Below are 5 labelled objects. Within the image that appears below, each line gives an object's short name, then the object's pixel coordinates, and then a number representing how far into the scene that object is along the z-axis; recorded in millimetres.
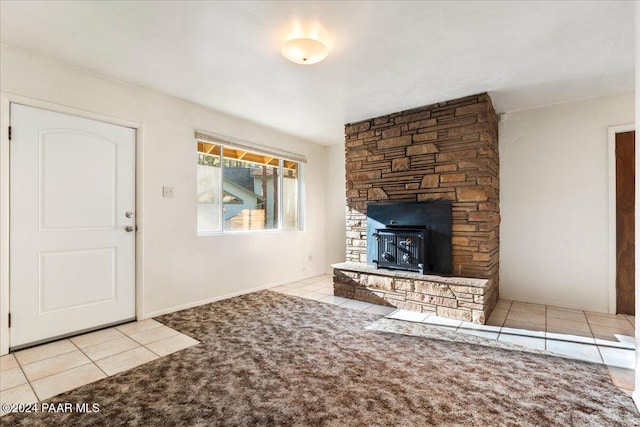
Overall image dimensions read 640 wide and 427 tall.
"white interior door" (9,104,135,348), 2443
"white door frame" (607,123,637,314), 3266
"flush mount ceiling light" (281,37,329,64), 2199
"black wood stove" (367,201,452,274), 3426
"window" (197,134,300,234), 3824
